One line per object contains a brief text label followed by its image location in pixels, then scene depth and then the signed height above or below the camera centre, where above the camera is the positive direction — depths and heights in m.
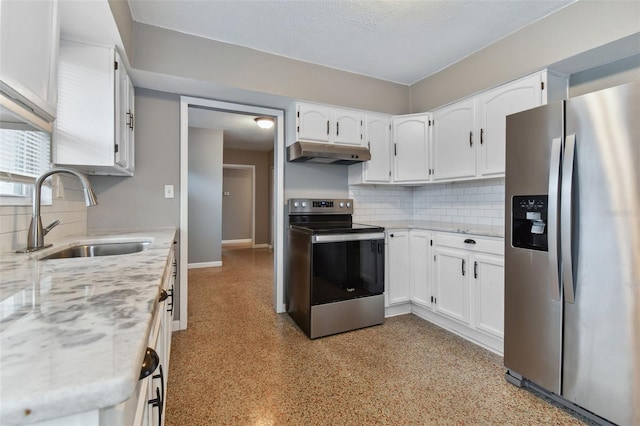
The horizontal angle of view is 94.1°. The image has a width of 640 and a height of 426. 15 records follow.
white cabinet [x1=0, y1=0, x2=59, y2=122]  0.82 +0.50
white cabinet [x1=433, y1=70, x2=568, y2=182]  2.19 +0.79
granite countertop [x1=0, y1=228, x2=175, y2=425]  0.36 -0.21
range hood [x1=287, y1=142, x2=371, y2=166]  2.72 +0.58
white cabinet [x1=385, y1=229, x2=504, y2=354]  2.25 -0.59
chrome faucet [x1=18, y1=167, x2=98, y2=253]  1.34 +0.04
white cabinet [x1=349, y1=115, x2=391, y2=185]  3.06 +0.66
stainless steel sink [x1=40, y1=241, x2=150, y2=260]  1.59 -0.20
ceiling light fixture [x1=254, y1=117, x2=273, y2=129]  4.45 +1.42
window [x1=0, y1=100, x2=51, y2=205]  1.25 +0.27
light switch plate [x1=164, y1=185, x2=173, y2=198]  2.62 +0.20
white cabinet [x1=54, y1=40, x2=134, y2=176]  1.75 +0.64
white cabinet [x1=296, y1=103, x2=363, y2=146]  2.79 +0.86
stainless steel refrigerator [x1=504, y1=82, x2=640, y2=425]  1.41 -0.20
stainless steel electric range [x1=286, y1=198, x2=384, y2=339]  2.51 -0.56
